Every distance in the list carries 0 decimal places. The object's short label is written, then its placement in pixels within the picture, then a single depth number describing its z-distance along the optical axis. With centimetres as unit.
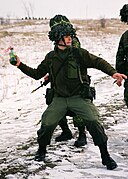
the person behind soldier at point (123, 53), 974
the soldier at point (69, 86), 856
